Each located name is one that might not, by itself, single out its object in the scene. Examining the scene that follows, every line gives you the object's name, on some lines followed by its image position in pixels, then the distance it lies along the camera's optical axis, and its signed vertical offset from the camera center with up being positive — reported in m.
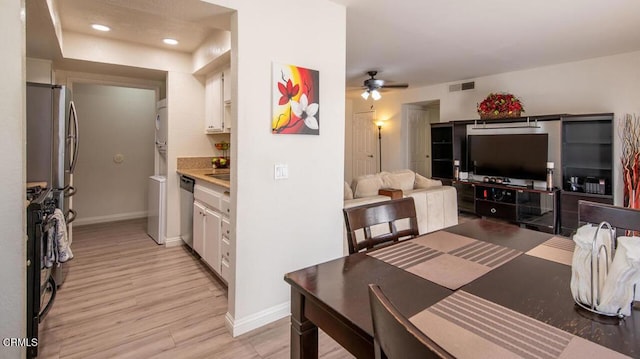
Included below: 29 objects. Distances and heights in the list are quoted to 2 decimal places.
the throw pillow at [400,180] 3.70 -0.14
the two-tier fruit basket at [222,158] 4.29 +0.12
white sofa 3.39 -0.29
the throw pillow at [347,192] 3.22 -0.24
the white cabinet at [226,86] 3.48 +0.87
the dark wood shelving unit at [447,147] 5.89 +0.40
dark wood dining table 0.89 -0.42
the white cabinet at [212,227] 2.79 -0.56
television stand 4.66 -0.55
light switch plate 2.29 -0.03
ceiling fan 5.12 +1.31
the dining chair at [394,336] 0.52 -0.29
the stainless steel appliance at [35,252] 1.77 -0.49
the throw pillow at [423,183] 4.13 -0.19
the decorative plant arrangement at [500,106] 4.99 +0.97
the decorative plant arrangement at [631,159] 4.05 +0.13
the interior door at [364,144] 7.89 +0.60
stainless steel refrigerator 2.48 +0.24
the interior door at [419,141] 7.47 +0.62
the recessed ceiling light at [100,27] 3.26 +1.41
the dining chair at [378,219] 1.57 -0.26
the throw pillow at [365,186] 3.40 -0.19
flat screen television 4.85 +0.21
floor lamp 7.68 +0.52
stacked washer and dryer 4.04 -0.24
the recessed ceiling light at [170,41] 3.64 +1.41
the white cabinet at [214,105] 3.73 +0.75
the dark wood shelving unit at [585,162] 4.36 +0.10
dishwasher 3.69 -0.49
